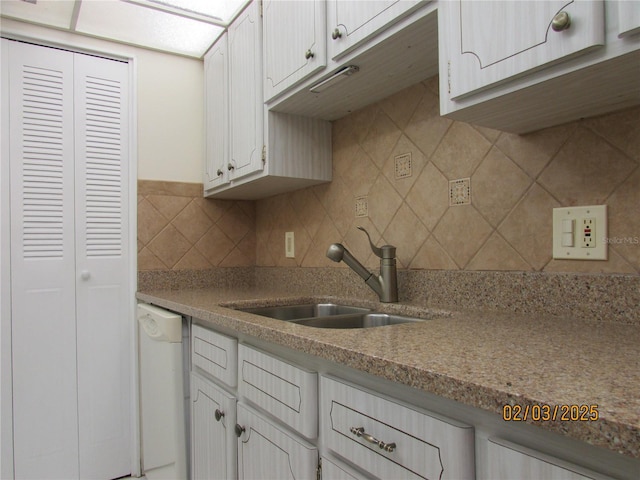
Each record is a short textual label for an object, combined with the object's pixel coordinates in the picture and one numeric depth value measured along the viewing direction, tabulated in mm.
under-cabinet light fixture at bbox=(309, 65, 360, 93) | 1376
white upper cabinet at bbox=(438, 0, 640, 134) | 749
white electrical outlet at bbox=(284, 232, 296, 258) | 2251
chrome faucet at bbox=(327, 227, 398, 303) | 1489
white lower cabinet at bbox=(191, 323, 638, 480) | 573
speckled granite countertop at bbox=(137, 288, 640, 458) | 500
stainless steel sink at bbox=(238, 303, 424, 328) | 1447
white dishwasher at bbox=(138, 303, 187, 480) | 1663
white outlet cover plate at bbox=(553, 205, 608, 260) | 1039
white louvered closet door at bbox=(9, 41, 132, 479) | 1987
